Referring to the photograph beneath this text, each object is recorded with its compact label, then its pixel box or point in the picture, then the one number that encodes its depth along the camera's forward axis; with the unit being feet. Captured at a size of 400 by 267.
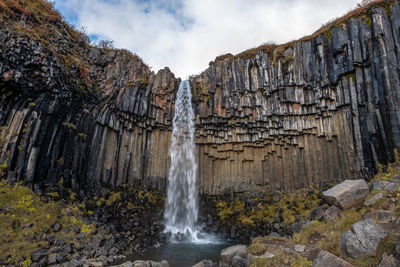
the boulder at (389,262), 14.99
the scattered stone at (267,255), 23.53
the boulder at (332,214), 28.43
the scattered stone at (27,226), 36.58
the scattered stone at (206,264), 30.40
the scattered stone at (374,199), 25.68
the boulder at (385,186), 25.96
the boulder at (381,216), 20.92
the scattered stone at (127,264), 32.48
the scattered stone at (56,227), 39.09
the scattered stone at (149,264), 32.44
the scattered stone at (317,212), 37.27
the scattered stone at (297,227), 38.45
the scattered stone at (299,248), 24.31
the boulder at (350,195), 28.86
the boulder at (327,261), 16.61
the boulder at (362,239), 17.57
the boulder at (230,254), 30.09
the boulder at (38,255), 31.94
